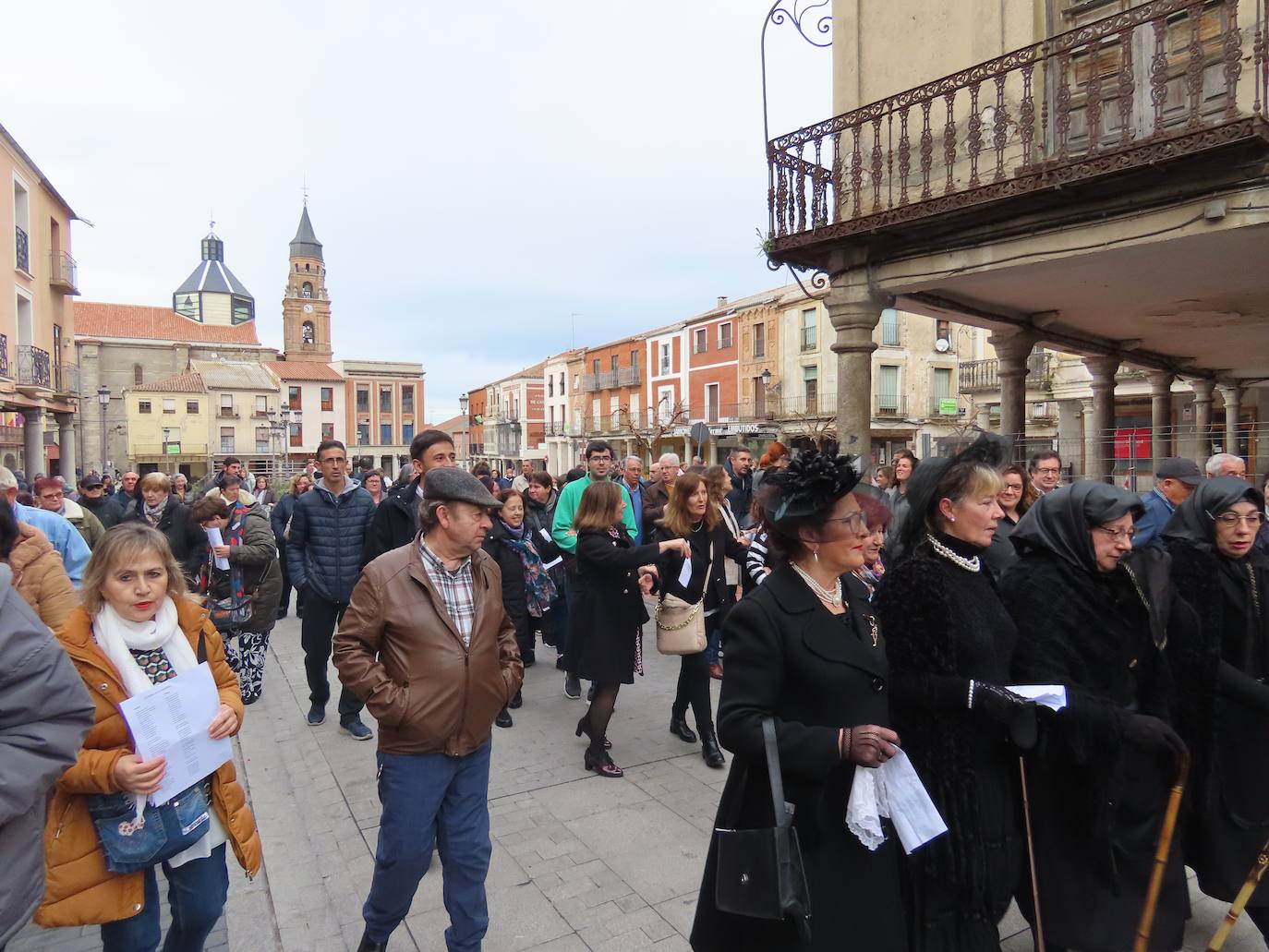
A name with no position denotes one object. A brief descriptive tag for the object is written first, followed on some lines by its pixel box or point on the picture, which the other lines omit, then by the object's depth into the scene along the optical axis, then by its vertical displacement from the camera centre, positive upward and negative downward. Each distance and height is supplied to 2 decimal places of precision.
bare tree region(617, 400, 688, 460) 42.16 +2.28
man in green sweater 6.00 -0.47
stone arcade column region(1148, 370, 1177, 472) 14.45 +1.11
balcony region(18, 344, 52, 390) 20.31 +2.60
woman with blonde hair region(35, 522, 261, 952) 2.28 -0.91
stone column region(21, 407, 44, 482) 21.44 +0.69
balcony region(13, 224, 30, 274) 20.81 +5.76
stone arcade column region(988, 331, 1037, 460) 10.63 +1.17
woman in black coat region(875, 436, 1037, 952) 2.33 -0.79
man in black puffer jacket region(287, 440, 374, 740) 5.57 -0.61
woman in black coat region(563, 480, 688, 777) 4.75 -0.89
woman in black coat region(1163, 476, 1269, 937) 2.88 -0.88
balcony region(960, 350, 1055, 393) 22.62 +2.81
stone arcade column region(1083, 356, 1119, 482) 12.48 +1.11
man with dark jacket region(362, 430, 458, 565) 5.19 -0.38
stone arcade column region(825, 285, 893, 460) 8.71 +1.17
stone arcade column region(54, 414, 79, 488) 25.12 +0.72
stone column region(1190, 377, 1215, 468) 16.59 +1.18
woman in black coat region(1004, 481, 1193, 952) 2.57 -0.80
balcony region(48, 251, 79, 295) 23.42 +5.82
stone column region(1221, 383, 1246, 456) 16.60 +1.24
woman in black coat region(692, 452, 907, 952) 2.13 -0.72
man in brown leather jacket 2.82 -0.84
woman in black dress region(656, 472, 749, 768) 4.97 -0.67
